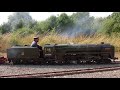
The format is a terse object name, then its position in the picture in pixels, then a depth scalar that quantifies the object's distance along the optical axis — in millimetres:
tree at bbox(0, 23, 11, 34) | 31580
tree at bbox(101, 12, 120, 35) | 24328
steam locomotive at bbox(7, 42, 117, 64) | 14906
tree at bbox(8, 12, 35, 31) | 54400
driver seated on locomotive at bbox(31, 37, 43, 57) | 15298
